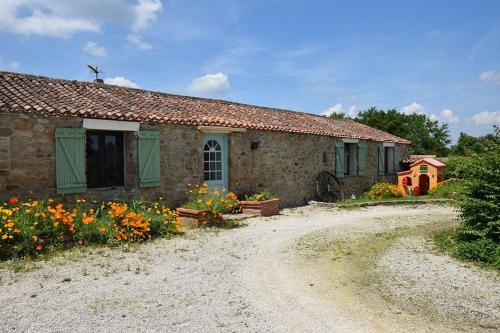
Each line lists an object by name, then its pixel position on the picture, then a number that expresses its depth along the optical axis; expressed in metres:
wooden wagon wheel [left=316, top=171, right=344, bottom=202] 14.41
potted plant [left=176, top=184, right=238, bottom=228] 8.86
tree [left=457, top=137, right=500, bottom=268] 6.19
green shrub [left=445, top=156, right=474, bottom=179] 7.24
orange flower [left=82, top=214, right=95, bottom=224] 6.86
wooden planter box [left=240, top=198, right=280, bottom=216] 10.62
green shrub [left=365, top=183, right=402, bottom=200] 15.96
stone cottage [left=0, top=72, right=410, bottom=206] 7.67
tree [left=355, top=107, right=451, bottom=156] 29.61
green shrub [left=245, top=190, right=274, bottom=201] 11.02
